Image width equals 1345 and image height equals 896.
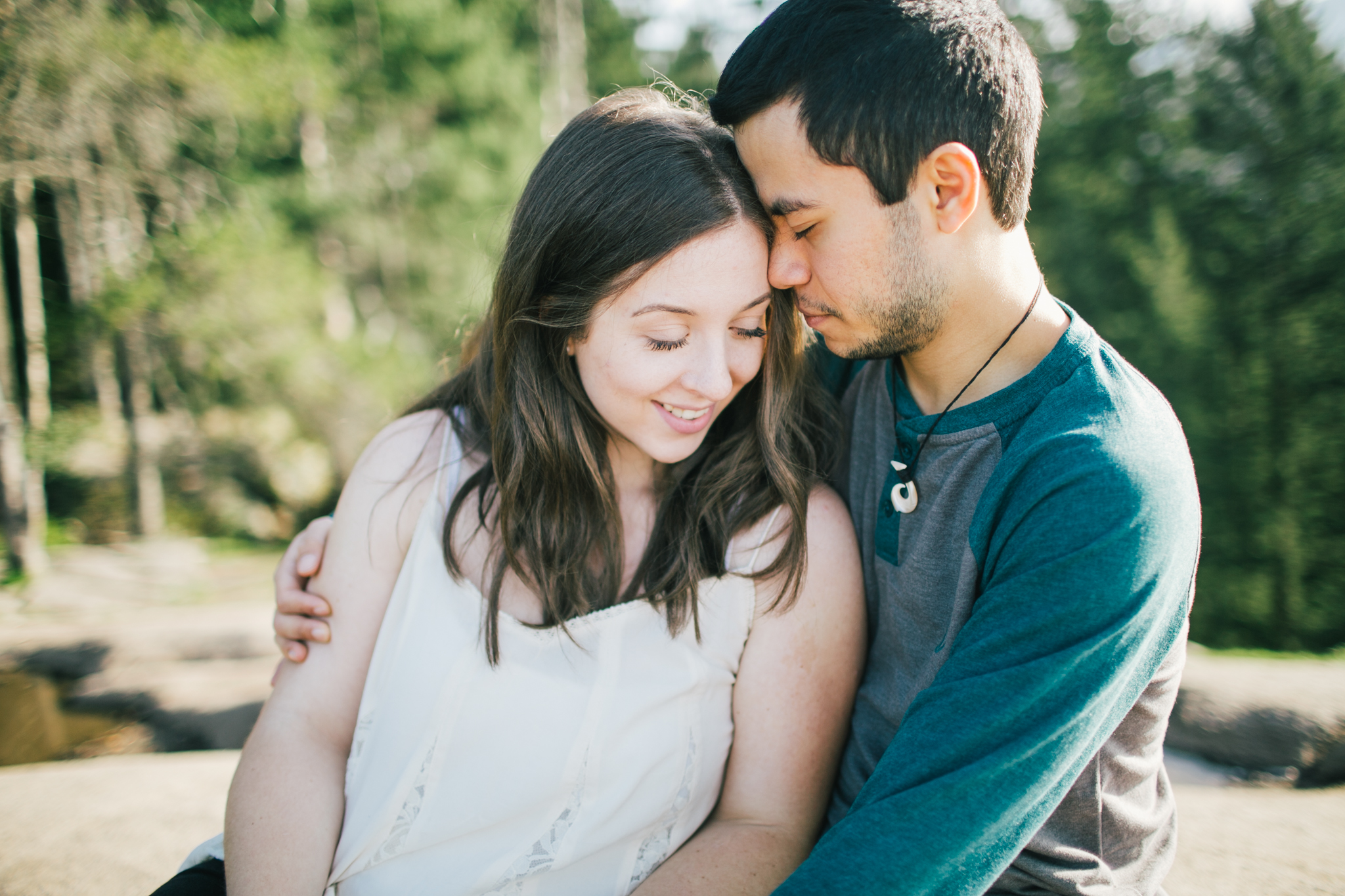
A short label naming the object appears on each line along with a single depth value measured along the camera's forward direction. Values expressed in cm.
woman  153
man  120
